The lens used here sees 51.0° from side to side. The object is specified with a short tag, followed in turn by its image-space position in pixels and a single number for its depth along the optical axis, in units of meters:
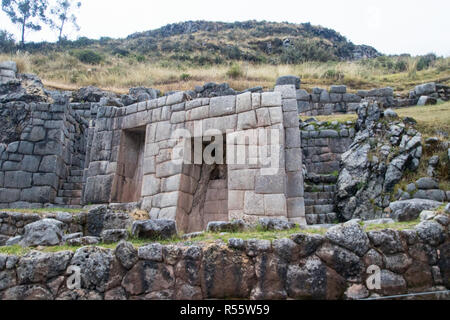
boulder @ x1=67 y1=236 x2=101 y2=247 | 5.96
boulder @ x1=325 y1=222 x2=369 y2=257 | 5.17
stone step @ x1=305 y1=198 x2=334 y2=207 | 10.10
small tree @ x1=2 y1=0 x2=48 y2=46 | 36.16
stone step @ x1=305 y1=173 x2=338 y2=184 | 11.08
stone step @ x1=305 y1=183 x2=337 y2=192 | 10.59
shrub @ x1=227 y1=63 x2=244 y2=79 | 22.73
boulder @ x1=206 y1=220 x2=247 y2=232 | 6.66
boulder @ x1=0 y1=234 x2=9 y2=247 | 8.62
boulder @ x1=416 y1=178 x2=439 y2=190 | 8.61
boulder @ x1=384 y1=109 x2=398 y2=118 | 10.86
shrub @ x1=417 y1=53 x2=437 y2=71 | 24.12
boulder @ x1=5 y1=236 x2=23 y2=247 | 6.45
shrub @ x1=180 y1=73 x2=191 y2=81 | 23.40
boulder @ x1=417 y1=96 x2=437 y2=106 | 16.17
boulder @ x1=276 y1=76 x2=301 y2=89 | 18.98
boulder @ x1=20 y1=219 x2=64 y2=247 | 6.00
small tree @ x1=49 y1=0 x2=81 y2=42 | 39.09
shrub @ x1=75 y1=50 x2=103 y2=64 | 30.12
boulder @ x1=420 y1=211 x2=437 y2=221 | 5.53
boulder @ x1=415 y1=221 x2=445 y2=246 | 5.20
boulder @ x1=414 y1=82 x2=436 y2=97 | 17.36
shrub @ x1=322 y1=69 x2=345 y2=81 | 22.12
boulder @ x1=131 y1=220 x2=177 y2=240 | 6.26
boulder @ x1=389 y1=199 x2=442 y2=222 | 6.29
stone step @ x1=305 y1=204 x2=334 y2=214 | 9.78
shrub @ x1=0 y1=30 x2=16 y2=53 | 32.75
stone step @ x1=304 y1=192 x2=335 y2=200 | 10.32
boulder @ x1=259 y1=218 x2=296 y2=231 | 6.65
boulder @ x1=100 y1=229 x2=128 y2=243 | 6.13
